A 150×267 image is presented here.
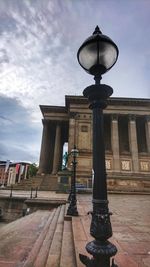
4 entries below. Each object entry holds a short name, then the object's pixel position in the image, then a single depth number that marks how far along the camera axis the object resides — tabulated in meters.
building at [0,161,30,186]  36.41
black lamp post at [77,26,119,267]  2.22
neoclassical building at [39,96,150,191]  33.06
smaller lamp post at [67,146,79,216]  7.27
